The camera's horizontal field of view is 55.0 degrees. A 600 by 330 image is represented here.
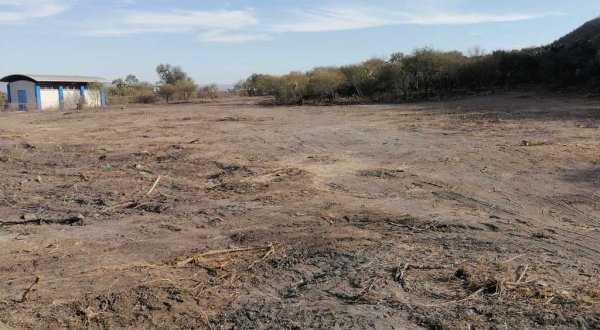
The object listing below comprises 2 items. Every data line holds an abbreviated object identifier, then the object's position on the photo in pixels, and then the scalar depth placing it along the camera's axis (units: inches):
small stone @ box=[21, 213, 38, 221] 309.1
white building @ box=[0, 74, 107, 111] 1724.9
